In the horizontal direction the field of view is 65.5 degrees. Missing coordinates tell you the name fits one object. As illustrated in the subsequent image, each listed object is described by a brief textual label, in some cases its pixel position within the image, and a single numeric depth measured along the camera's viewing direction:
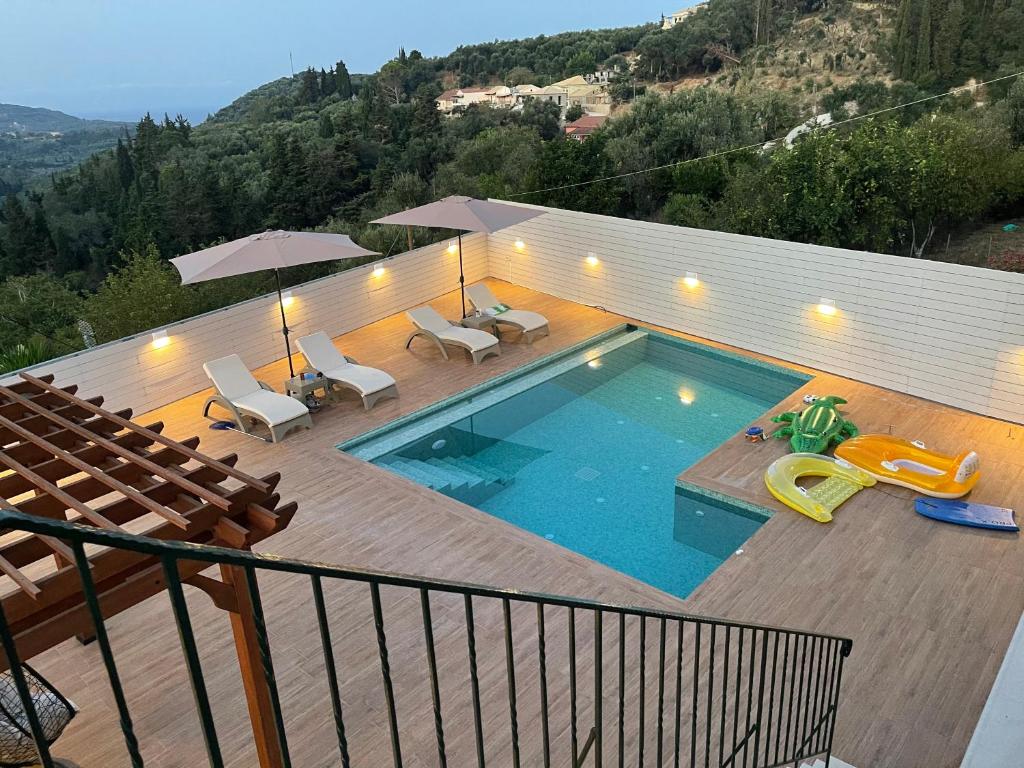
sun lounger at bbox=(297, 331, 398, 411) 9.22
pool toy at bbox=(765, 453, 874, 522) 7.07
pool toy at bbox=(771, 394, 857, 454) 8.03
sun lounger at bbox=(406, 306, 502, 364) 10.39
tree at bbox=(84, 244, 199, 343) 14.34
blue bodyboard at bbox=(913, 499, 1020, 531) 6.70
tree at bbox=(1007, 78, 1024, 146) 14.81
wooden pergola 2.87
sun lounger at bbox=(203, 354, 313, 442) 8.54
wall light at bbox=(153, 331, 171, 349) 9.22
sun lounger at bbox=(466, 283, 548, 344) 10.97
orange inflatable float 7.14
